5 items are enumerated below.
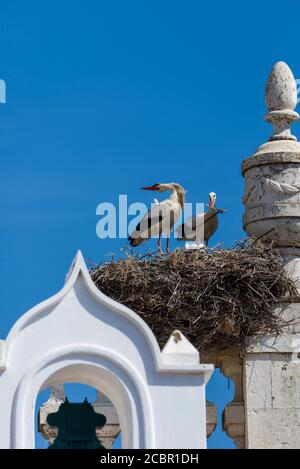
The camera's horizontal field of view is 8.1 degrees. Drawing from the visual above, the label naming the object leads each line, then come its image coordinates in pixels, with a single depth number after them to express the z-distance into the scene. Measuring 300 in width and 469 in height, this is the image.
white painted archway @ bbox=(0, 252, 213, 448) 13.68
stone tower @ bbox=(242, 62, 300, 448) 17.27
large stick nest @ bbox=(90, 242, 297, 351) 17.77
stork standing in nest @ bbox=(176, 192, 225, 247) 19.80
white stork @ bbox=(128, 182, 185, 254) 20.05
